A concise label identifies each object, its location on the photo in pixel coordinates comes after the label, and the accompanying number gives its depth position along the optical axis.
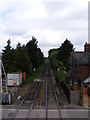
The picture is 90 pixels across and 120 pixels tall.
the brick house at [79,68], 42.62
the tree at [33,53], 67.62
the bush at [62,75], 41.92
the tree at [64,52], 66.75
